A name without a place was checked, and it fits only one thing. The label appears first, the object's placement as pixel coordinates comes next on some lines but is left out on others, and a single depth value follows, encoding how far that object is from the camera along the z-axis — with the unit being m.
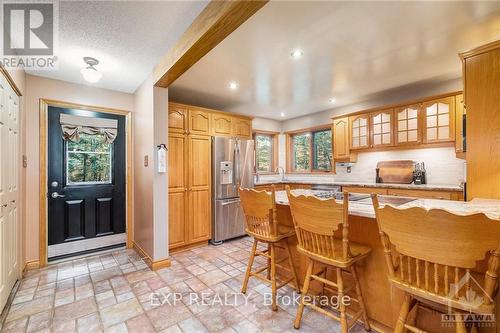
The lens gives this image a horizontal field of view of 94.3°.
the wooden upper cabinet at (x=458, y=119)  3.31
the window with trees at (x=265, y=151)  5.78
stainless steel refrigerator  3.82
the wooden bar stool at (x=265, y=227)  2.02
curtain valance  3.21
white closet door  2.01
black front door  3.14
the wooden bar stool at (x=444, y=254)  1.03
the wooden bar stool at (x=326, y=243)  1.54
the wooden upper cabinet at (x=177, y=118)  3.46
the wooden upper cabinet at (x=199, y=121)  3.68
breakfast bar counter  1.54
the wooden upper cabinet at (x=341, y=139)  4.62
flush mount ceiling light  2.53
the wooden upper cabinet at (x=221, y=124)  3.95
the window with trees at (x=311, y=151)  5.36
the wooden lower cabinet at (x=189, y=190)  3.47
